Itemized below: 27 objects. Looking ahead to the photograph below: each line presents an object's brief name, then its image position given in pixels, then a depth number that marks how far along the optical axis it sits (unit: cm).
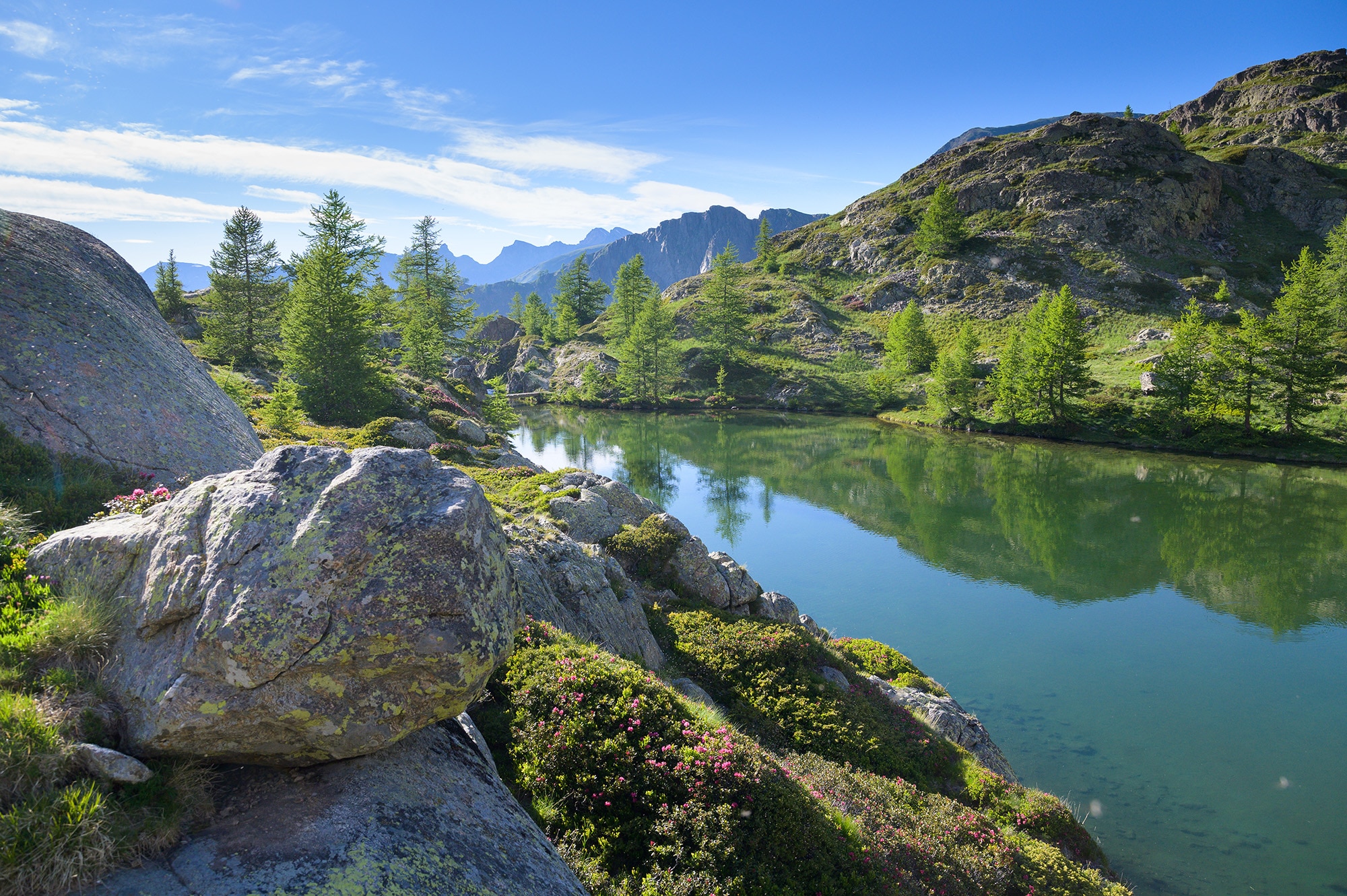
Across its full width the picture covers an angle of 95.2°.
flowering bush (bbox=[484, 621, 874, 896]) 715
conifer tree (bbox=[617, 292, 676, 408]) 9381
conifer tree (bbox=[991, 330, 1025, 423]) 6606
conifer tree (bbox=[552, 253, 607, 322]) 13612
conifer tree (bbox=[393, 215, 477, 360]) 6981
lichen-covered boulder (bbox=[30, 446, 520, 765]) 513
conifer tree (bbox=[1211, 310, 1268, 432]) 5403
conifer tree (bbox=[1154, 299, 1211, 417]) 5756
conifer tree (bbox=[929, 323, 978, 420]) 7156
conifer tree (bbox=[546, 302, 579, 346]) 12488
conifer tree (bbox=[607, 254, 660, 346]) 11388
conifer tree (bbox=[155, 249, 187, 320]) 6291
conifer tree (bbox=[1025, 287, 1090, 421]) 6291
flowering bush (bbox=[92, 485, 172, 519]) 785
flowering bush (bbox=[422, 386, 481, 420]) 4119
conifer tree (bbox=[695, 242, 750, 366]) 10338
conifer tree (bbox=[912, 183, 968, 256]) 10994
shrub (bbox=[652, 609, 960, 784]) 1232
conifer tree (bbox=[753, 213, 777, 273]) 14138
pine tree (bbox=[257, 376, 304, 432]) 2626
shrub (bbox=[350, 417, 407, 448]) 2522
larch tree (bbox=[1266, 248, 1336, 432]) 5216
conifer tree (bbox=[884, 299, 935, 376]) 8606
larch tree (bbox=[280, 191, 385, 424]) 3384
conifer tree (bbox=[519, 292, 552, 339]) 13546
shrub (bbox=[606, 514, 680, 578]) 1777
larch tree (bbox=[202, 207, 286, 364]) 4687
